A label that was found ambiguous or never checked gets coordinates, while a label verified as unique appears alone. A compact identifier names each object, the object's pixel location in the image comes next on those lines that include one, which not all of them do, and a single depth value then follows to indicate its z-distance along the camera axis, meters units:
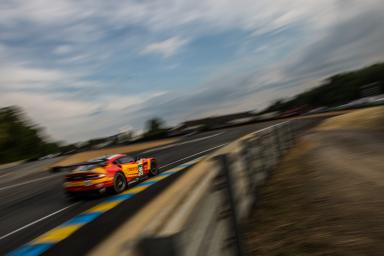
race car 11.27
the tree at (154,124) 121.48
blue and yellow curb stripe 7.01
